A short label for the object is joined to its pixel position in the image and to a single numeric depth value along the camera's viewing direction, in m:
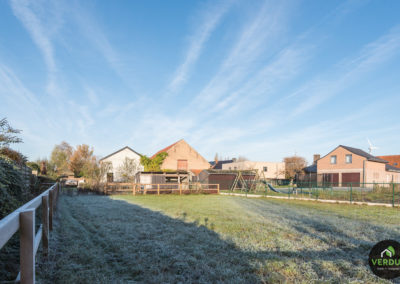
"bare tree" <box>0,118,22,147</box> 6.65
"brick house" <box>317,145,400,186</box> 34.81
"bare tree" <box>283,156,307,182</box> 45.50
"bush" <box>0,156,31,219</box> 4.39
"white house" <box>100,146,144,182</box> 34.78
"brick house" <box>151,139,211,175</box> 37.78
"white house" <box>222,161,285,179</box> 48.28
